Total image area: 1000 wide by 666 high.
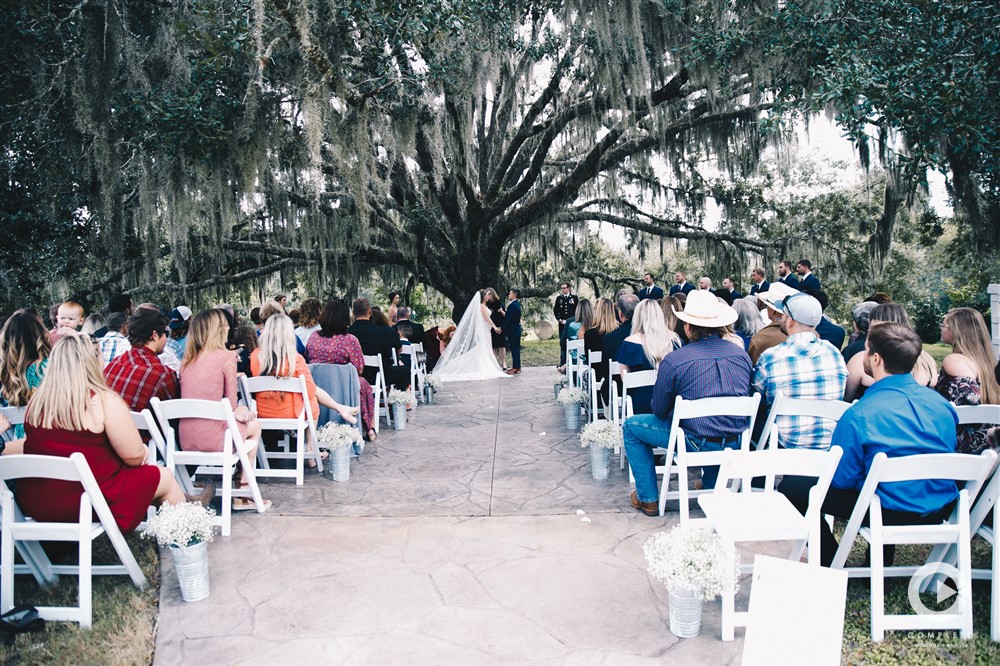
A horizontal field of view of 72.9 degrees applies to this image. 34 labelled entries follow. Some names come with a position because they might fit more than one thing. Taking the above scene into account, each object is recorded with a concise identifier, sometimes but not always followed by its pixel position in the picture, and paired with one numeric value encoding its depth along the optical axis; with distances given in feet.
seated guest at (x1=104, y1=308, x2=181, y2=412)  13.98
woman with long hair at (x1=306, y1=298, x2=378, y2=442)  18.95
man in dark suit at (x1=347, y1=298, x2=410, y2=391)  22.95
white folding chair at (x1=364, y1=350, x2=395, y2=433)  22.80
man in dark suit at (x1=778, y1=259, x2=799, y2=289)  29.86
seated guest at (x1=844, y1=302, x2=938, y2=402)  12.10
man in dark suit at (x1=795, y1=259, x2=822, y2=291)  28.04
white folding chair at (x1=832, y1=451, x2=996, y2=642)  8.72
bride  35.40
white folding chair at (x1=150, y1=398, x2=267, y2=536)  12.90
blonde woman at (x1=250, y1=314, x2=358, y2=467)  15.97
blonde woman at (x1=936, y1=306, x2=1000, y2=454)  11.48
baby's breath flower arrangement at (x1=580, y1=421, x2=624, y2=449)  15.39
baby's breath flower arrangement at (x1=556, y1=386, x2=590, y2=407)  21.25
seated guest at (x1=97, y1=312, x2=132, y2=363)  15.98
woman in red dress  10.14
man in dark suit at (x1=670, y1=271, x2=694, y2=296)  33.98
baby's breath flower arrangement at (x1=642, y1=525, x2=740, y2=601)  8.59
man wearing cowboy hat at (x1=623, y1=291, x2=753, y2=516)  12.91
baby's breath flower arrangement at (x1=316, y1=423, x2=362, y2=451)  15.88
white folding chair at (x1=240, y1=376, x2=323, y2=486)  15.40
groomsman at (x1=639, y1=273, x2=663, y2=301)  36.40
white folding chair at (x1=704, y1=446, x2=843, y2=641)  8.87
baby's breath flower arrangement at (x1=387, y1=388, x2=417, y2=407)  22.35
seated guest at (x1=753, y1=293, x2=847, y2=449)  12.62
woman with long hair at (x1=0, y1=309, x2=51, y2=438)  12.64
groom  36.06
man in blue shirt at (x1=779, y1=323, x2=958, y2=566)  9.36
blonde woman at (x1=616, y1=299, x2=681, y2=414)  16.33
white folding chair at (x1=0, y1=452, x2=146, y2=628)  9.45
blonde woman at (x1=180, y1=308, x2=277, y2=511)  13.85
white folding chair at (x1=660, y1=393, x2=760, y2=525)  12.07
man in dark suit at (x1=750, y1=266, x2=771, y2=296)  30.89
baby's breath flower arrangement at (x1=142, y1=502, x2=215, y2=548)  9.92
